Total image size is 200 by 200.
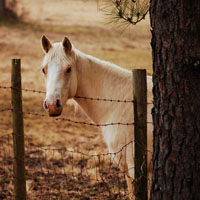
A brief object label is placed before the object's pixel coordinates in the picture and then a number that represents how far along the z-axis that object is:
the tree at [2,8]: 32.03
